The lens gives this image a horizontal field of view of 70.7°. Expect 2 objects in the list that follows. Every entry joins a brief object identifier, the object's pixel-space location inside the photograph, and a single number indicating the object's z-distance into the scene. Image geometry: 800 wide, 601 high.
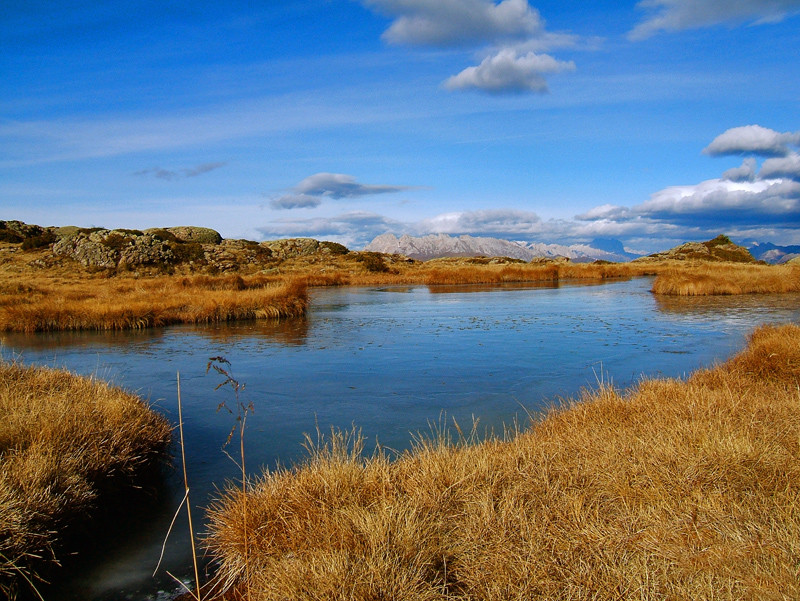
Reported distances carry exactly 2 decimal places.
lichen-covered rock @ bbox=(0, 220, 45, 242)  57.41
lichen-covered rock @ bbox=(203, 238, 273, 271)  54.70
